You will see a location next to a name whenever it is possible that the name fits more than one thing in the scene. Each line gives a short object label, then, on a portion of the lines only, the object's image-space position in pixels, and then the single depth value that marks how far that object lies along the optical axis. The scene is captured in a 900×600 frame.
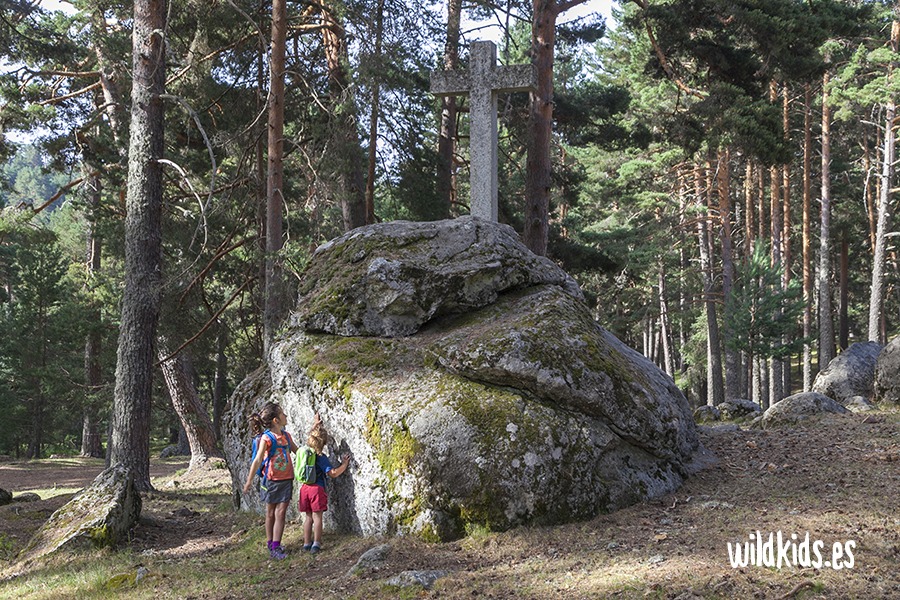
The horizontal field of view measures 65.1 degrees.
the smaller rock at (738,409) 13.71
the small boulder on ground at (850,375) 14.29
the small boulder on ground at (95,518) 7.15
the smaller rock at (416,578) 4.92
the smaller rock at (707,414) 13.85
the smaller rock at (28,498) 10.92
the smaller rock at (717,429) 9.64
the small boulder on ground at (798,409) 10.16
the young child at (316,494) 6.26
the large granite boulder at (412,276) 7.57
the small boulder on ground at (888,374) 12.45
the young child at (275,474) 6.42
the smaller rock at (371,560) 5.45
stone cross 9.96
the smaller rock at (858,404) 11.90
